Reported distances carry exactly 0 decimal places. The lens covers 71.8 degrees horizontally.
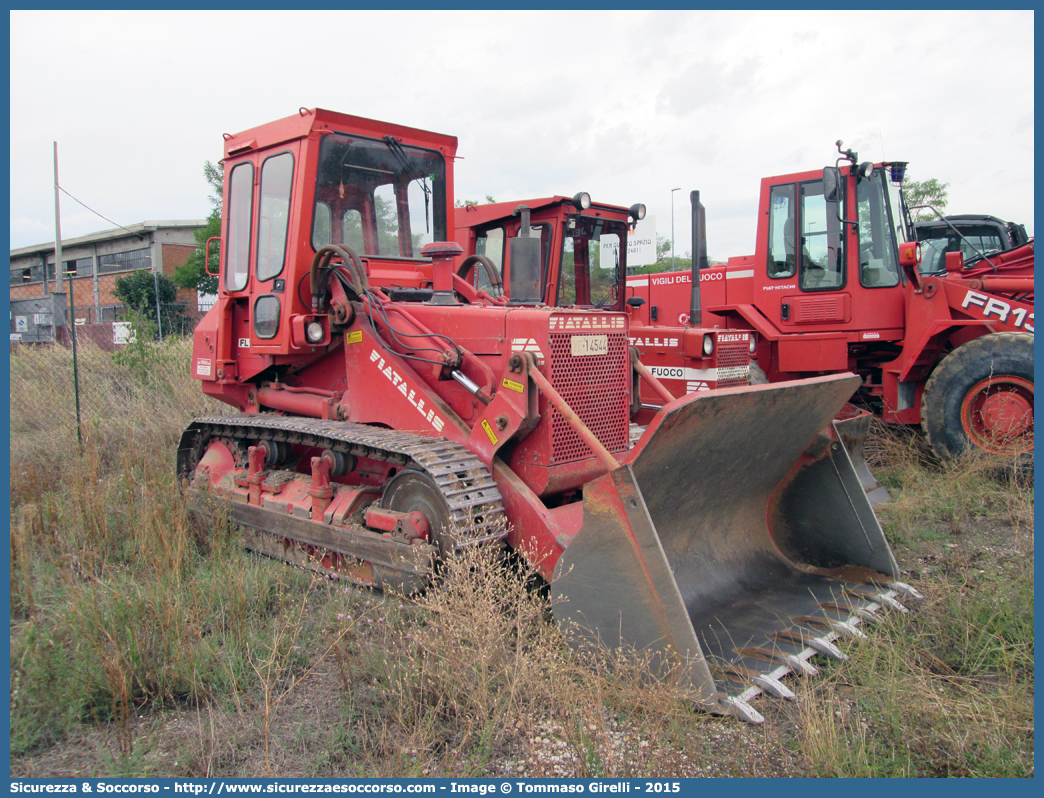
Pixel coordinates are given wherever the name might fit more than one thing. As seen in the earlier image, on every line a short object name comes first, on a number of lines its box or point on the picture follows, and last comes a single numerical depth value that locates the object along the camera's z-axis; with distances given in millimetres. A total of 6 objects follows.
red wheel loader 6594
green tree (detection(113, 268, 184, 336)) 21922
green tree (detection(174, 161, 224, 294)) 24562
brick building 31578
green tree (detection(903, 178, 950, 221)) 22312
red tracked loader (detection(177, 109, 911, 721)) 3254
